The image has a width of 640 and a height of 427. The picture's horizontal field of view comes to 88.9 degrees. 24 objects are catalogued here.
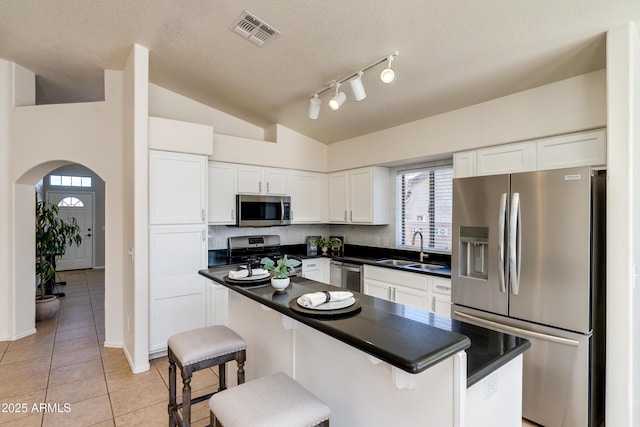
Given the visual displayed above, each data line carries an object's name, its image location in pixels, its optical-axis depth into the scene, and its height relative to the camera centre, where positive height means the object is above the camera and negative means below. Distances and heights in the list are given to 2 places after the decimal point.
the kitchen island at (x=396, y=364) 1.12 -0.65
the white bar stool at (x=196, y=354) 1.84 -0.82
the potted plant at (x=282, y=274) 1.86 -0.35
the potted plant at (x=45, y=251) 4.47 -0.54
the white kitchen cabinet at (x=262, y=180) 4.23 +0.43
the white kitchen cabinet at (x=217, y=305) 3.66 -1.06
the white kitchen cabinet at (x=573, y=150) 2.44 +0.48
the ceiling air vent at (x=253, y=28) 2.53 +1.48
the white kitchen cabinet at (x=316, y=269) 4.46 -0.79
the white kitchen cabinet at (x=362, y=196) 4.34 +0.22
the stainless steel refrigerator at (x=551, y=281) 2.08 -0.48
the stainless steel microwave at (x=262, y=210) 4.11 +0.03
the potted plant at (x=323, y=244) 4.92 -0.49
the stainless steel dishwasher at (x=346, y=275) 4.18 -0.85
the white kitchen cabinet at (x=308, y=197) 4.67 +0.23
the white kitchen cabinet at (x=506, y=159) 2.80 +0.48
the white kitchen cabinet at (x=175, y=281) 3.29 -0.72
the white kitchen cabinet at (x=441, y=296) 3.14 -0.83
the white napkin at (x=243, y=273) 2.04 -0.39
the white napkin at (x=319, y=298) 1.46 -0.40
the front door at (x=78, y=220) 8.02 -0.21
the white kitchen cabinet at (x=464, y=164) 3.21 +0.48
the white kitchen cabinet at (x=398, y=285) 3.38 -0.83
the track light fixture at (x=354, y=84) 2.36 +1.07
